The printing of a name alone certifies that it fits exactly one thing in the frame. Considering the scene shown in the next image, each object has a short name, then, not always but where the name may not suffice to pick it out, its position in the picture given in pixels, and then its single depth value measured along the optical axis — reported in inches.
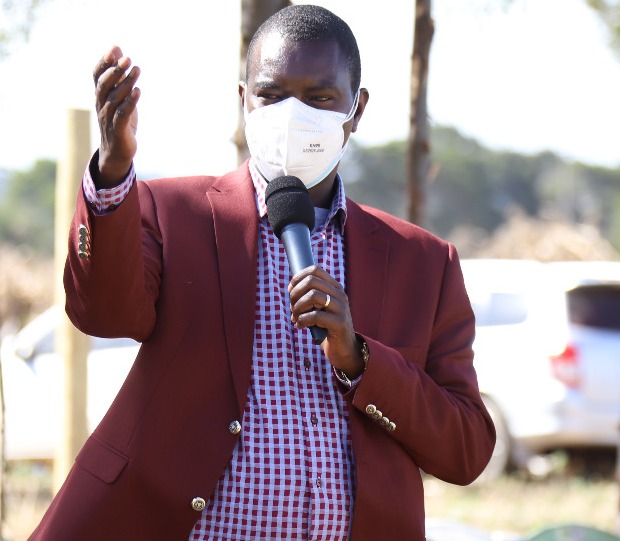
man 177.5
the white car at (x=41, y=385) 727.7
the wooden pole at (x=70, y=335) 332.2
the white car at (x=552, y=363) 713.6
